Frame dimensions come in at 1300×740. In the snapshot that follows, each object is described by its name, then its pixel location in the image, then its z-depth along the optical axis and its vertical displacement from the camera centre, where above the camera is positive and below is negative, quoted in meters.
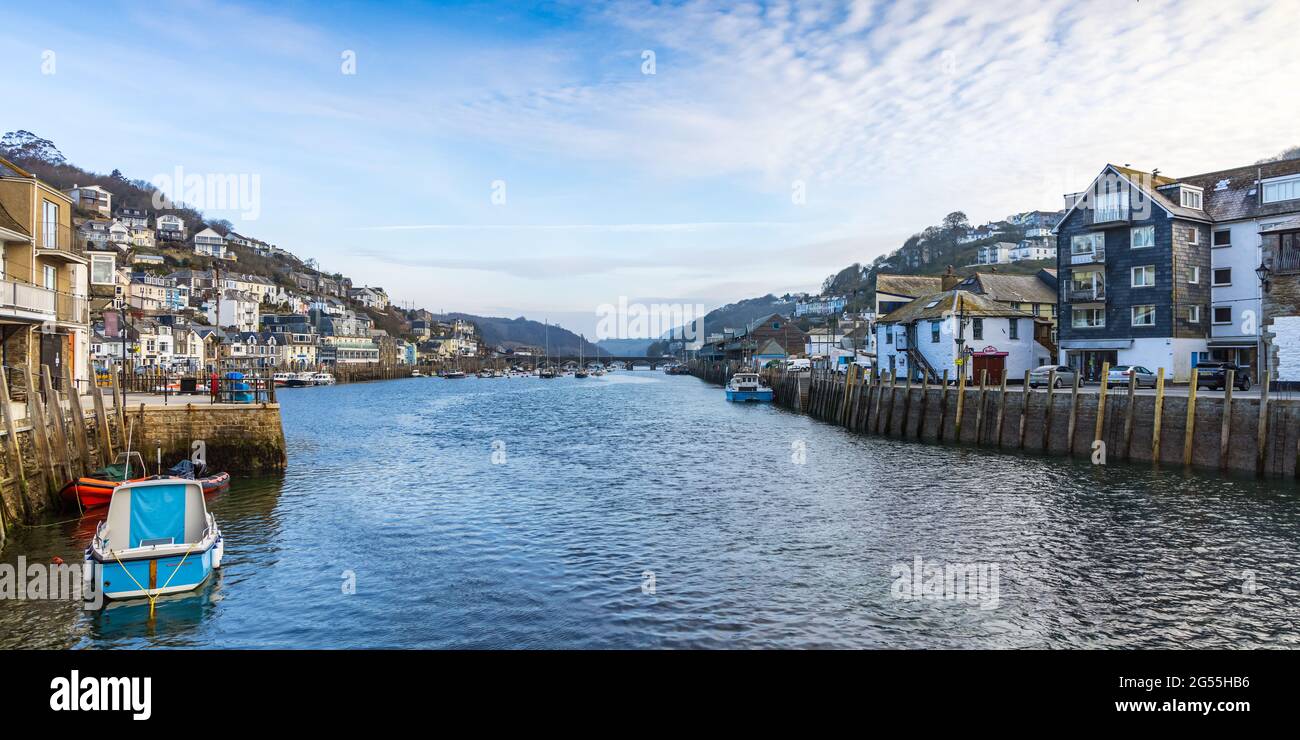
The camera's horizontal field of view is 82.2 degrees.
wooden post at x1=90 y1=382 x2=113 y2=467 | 29.16 -2.99
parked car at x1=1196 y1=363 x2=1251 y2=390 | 39.59 -0.85
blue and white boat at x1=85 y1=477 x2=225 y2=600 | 16.41 -4.29
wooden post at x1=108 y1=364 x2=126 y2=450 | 31.27 -2.60
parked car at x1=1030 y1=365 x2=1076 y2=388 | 49.09 -1.06
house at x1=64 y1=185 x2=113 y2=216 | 189.88 +41.32
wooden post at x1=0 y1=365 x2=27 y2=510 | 21.91 -2.69
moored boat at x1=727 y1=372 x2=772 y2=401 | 89.62 -3.66
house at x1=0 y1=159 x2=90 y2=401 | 30.95 +3.66
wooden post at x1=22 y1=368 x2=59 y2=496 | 23.67 -2.44
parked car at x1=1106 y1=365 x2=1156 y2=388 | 44.53 -0.99
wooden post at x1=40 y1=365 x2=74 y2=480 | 24.47 -2.07
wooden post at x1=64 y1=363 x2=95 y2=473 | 26.00 -2.35
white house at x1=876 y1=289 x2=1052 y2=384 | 60.12 +1.86
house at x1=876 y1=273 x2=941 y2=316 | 84.38 +8.19
